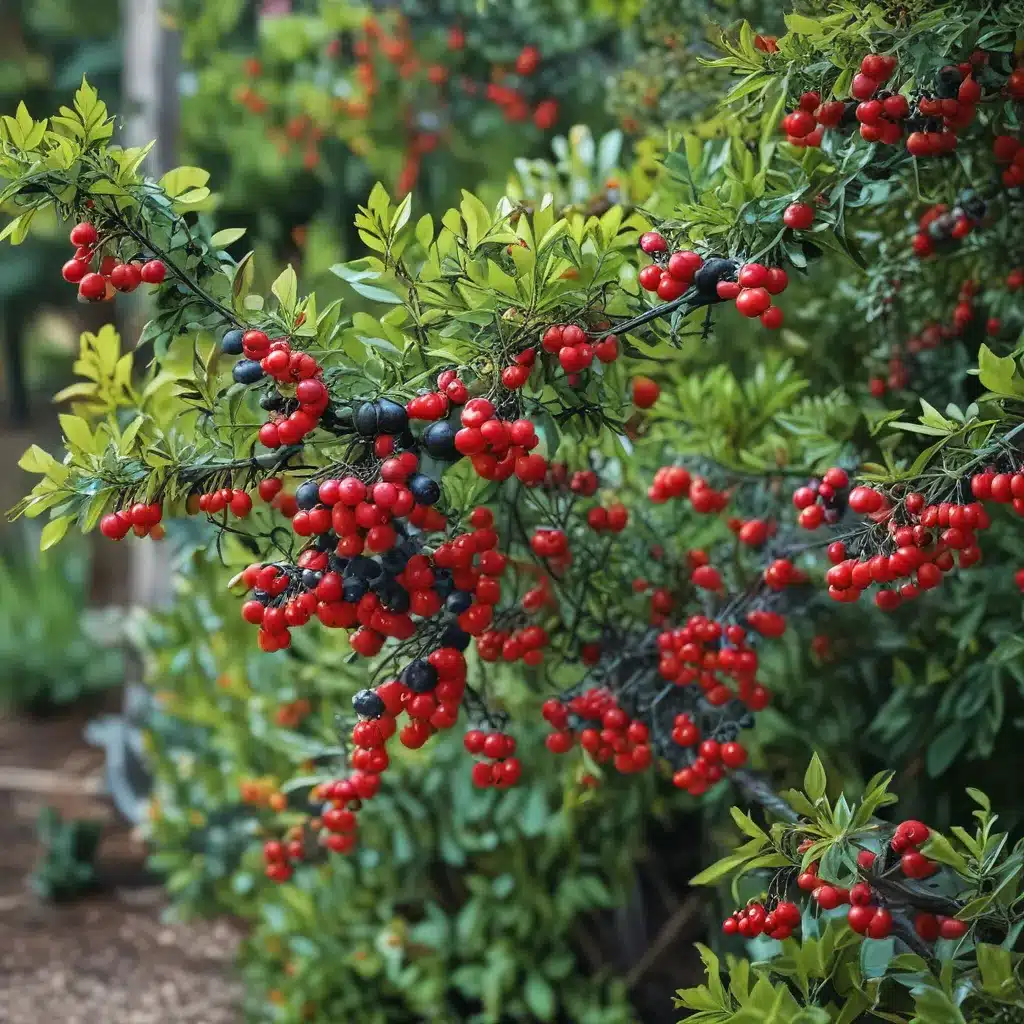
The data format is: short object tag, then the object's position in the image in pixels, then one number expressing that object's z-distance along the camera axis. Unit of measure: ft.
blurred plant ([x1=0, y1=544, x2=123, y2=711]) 7.43
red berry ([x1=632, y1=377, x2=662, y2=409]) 2.98
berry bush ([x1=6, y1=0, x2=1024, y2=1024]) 2.72
